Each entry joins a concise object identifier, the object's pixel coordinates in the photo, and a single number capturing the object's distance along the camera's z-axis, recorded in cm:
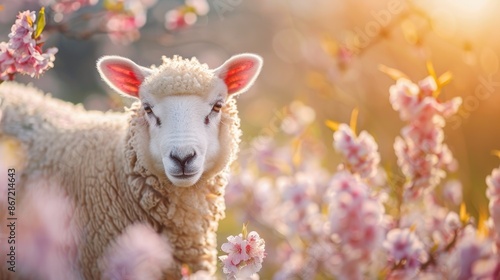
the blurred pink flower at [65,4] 415
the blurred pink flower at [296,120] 463
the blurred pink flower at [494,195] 258
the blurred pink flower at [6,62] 268
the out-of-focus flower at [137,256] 298
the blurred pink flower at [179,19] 487
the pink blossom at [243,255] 247
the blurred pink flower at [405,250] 259
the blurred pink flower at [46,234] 334
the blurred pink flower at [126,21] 445
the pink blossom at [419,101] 299
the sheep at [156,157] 303
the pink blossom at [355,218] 224
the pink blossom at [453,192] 398
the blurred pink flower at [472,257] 215
